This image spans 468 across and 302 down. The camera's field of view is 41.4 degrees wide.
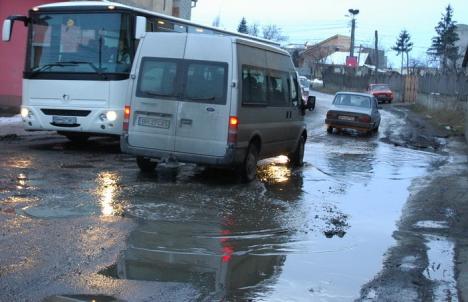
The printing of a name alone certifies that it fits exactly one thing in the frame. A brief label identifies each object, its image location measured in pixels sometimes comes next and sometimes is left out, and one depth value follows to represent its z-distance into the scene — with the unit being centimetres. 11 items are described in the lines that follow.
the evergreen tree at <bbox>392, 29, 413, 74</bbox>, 12925
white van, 983
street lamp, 7291
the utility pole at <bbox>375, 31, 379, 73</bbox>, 7879
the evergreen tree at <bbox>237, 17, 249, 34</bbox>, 11650
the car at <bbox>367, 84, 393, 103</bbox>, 5222
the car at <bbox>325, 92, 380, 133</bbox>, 2272
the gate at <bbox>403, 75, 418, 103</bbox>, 5200
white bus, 1271
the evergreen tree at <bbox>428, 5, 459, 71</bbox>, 8438
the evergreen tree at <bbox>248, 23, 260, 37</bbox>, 11795
